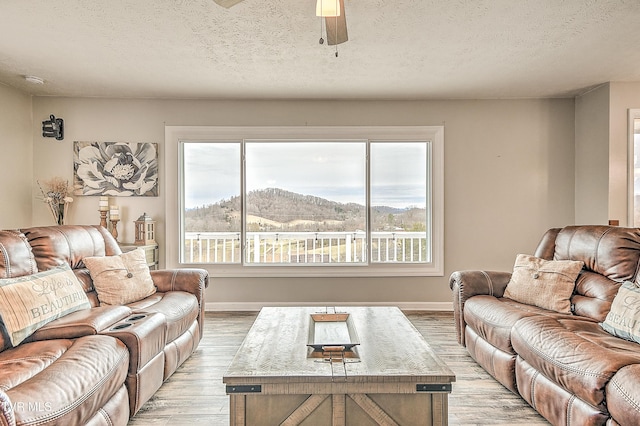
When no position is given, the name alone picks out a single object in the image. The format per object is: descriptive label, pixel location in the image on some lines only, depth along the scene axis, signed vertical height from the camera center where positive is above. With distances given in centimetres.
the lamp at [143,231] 463 -24
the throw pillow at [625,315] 229 -63
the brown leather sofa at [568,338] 187 -75
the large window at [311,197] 490 +16
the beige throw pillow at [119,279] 306 -54
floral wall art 480 +52
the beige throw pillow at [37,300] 215 -53
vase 462 -1
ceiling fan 207 +106
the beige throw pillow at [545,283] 301 -58
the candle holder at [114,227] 466 -20
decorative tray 218 -77
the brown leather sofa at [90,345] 168 -72
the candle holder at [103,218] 465 -8
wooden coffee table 184 -84
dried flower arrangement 460 +16
